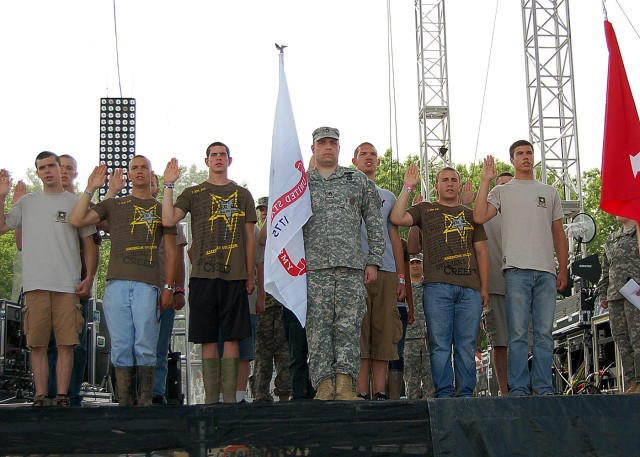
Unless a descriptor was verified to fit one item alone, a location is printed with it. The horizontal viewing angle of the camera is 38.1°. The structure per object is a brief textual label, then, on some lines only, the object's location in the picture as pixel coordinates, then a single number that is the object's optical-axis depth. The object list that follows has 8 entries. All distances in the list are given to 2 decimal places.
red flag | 6.49
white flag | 5.76
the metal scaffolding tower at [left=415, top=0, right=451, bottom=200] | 16.48
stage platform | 5.09
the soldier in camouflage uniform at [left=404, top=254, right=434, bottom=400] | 8.65
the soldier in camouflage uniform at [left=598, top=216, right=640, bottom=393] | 6.42
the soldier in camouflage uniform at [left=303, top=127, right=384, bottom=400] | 5.64
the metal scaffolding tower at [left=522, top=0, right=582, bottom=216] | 13.95
